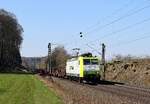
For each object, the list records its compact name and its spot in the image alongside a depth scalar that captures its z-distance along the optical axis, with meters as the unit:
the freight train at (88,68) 62.09
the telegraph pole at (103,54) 82.51
